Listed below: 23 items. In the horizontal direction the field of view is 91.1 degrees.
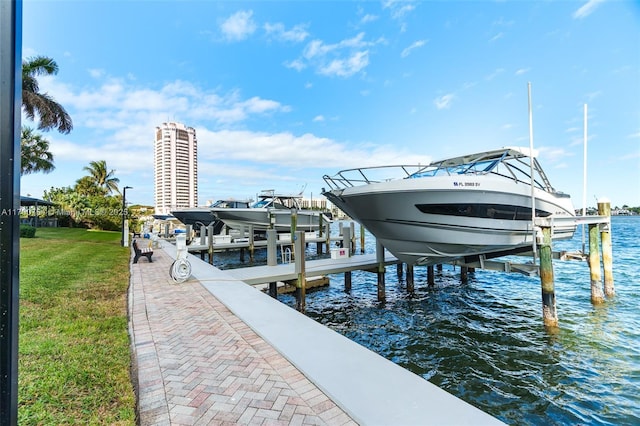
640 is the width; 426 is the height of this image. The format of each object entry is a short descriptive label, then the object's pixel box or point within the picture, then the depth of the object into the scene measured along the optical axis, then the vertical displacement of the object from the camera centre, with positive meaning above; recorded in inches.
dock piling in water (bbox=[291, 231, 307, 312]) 375.9 -69.9
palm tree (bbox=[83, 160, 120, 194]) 1772.9 +276.6
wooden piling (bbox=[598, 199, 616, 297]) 411.8 -41.4
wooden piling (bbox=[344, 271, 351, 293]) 479.2 -95.0
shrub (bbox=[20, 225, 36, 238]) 663.1 -15.9
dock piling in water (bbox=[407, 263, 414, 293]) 458.0 -91.3
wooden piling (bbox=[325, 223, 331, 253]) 843.0 -47.6
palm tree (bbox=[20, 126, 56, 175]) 886.4 +212.5
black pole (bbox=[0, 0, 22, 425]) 52.9 +3.2
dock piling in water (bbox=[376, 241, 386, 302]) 432.1 -74.2
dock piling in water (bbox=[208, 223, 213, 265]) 675.4 -38.7
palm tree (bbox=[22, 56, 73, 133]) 680.4 +271.8
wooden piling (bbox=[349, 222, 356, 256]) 679.3 -43.1
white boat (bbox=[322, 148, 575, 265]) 307.9 +12.7
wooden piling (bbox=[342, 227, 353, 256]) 588.7 -32.3
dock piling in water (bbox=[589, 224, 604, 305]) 388.2 -73.5
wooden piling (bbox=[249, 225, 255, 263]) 722.5 -49.7
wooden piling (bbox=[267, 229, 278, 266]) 438.3 -36.6
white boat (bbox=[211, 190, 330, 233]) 802.8 +19.1
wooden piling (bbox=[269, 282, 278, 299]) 412.3 -90.2
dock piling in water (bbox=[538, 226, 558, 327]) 309.0 -69.8
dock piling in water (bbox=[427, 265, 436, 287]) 499.1 -93.2
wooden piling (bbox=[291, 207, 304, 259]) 664.3 -12.3
